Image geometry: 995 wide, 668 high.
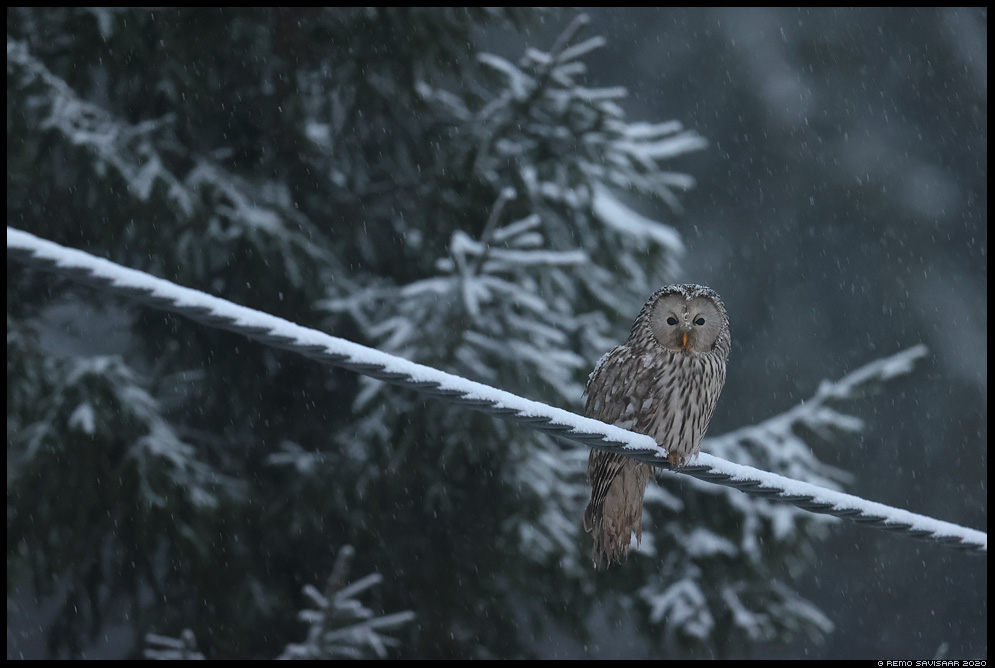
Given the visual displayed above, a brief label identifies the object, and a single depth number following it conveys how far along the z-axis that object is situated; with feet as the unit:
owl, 64.53
